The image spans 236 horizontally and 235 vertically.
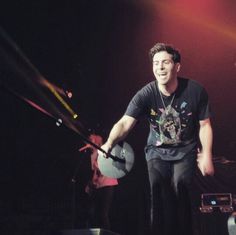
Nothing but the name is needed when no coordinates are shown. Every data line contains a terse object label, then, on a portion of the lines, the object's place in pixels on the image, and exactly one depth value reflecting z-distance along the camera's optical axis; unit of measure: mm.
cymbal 4586
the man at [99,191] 6965
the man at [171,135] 3918
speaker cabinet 4297
